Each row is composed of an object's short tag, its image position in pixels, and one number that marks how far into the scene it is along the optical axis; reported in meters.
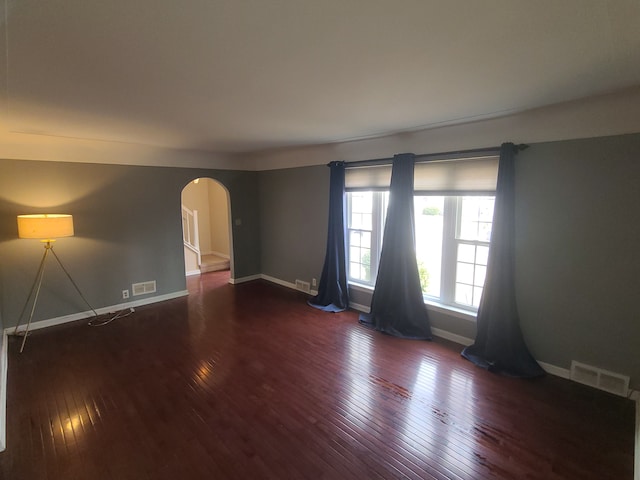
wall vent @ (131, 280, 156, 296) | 4.74
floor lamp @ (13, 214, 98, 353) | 3.34
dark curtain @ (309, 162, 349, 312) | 4.54
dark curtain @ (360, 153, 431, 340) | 3.72
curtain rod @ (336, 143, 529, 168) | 3.03
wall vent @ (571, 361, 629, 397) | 2.55
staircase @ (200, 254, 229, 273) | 7.06
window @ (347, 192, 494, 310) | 3.38
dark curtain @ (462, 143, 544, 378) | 2.95
